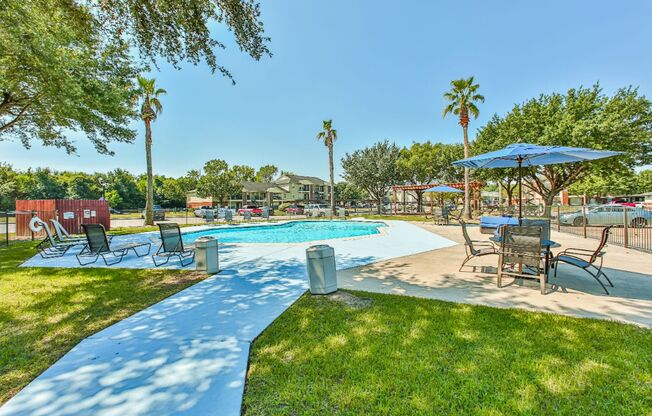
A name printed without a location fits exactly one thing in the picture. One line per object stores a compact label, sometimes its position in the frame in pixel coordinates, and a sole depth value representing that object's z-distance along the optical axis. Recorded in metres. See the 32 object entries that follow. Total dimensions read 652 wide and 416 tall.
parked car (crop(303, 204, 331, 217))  28.70
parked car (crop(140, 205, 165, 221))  27.46
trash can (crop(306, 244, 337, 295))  4.63
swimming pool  14.38
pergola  24.50
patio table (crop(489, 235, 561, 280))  4.61
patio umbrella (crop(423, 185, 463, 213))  19.81
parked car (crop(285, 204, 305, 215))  36.13
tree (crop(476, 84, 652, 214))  17.14
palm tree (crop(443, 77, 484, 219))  20.23
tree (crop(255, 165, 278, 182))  84.56
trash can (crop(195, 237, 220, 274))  6.09
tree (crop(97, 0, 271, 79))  5.87
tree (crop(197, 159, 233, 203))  48.25
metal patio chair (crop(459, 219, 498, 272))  5.50
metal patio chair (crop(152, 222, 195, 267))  7.01
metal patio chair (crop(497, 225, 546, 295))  4.42
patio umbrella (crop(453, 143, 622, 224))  4.96
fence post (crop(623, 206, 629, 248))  8.24
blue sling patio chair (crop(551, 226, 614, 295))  4.51
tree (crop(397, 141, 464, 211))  34.25
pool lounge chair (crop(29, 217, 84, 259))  8.55
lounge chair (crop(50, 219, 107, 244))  8.70
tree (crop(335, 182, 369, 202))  56.25
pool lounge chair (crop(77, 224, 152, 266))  7.39
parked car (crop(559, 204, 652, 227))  9.97
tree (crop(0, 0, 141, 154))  6.88
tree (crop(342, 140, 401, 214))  33.53
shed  13.76
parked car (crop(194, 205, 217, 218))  31.06
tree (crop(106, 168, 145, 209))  50.53
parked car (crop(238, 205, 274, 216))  35.02
